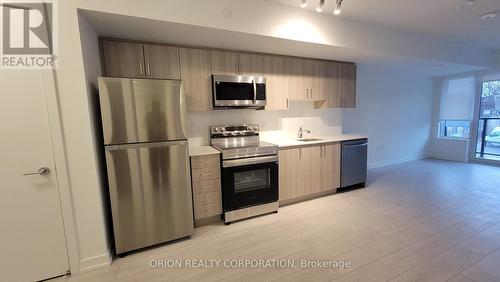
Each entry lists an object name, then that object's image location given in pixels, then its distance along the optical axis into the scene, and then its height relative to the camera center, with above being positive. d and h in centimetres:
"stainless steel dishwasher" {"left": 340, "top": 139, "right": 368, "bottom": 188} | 352 -80
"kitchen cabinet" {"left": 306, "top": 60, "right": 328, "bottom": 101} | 351 +64
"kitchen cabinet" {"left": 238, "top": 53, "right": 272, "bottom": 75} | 299 +79
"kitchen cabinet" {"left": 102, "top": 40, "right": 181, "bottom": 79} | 233 +71
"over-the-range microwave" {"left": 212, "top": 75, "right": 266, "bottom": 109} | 276 +37
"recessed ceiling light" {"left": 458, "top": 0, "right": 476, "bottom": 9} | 245 +130
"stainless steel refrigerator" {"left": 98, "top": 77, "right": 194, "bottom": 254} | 194 -37
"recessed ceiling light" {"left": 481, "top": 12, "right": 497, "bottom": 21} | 277 +130
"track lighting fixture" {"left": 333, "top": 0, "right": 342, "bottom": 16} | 175 +92
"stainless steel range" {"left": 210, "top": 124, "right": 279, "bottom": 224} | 260 -78
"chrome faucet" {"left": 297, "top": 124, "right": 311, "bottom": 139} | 380 -28
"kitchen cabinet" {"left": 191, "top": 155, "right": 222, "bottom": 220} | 248 -80
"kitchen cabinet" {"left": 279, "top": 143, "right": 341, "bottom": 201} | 304 -83
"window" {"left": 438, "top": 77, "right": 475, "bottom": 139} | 529 +15
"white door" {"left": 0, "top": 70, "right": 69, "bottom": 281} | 163 -51
